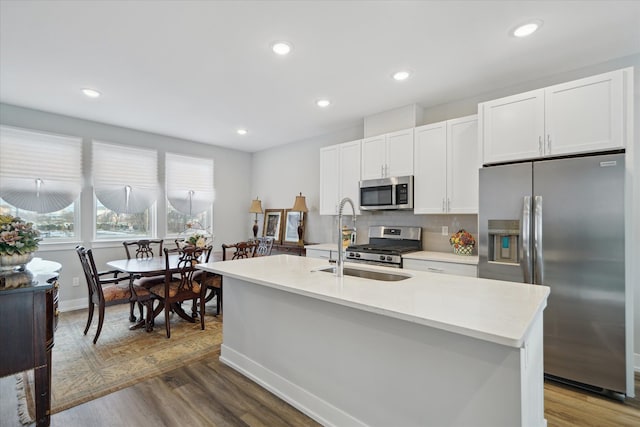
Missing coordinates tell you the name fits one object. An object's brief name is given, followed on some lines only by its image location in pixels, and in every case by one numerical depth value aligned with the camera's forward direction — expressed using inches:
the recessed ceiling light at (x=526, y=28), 83.0
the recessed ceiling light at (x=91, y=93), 128.6
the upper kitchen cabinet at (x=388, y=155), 141.9
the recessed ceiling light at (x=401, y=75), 112.5
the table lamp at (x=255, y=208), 227.2
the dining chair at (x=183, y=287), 128.4
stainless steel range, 133.3
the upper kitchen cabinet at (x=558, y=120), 87.8
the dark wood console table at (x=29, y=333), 65.5
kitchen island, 49.2
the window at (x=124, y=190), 175.8
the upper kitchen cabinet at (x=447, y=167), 122.9
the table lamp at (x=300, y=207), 198.8
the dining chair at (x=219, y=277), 153.1
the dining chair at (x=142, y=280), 128.9
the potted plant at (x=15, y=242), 72.2
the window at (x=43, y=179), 147.3
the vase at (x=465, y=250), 128.4
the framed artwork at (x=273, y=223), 220.4
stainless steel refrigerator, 84.7
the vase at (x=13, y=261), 73.5
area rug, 90.6
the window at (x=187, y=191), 205.0
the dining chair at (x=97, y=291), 120.0
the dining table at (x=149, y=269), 122.6
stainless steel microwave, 140.6
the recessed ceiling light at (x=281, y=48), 94.0
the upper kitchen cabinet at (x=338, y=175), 161.9
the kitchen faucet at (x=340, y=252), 81.6
